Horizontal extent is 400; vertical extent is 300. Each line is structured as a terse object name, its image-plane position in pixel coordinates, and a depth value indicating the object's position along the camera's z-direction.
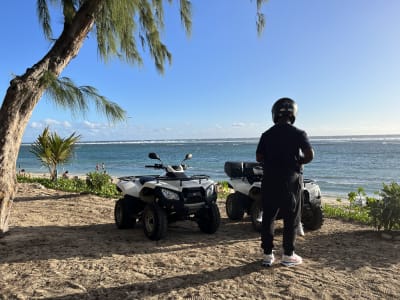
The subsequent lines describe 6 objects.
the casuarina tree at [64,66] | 4.31
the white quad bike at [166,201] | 4.96
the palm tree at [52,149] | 12.66
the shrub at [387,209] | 5.38
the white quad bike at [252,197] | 5.58
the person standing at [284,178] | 3.92
